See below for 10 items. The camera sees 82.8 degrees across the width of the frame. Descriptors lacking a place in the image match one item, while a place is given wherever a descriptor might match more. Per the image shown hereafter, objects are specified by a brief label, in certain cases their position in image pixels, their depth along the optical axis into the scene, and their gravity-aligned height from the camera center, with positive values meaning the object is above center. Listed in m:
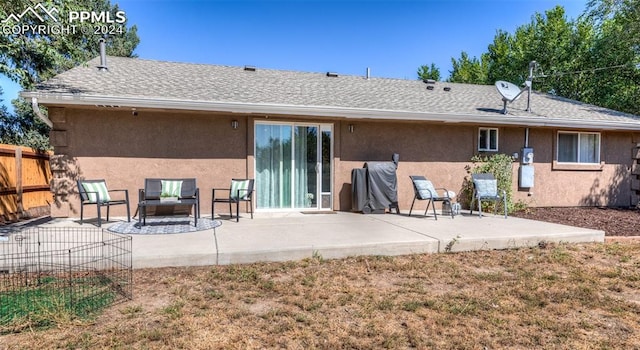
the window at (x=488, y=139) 9.41 +0.73
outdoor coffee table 6.04 -0.63
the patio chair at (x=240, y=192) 6.96 -0.51
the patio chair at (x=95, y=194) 6.28 -0.52
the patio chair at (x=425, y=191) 7.39 -0.52
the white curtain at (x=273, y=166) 8.05 +0.01
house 7.15 +0.74
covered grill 8.06 -0.46
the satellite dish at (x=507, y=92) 9.39 +1.96
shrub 8.91 -0.10
